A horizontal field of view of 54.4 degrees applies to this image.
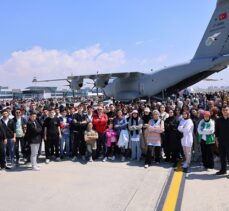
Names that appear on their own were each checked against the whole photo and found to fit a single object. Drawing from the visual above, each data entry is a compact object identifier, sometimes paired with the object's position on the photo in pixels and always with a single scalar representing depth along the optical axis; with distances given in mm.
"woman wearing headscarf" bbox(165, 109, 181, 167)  6408
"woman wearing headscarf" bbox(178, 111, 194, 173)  5994
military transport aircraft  15197
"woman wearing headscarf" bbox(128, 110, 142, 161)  6793
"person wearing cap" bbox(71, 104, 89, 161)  7213
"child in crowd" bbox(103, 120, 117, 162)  7037
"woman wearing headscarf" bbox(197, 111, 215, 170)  5846
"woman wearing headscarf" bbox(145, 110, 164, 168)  6362
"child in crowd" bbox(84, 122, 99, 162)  6935
